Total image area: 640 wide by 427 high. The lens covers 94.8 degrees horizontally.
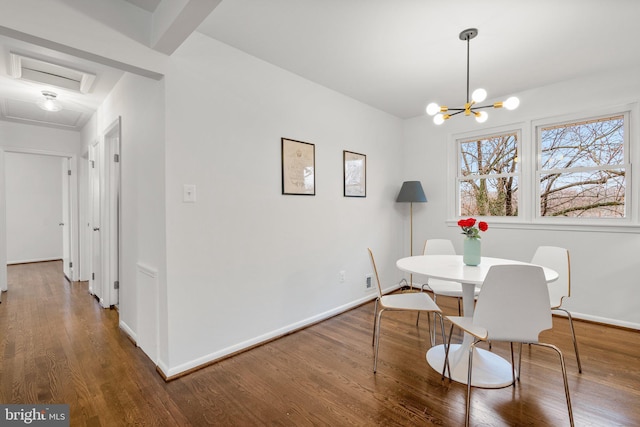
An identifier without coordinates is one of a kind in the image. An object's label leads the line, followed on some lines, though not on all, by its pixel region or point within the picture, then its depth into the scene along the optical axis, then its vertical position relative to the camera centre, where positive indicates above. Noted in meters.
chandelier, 2.09 +0.80
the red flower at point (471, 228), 2.22 -0.14
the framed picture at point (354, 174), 3.41 +0.42
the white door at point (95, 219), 3.57 -0.13
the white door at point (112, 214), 3.10 -0.07
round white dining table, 1.90 -1.06
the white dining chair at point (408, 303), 2.13 -0.71
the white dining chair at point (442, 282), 2.50 -0.66
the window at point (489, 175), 3.57 +0.44
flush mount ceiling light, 3.09 +1.16
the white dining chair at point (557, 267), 2.22 -0.46
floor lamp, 3.94 +0.22
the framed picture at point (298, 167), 2.76 +0.41
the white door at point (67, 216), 4.62 -0.13
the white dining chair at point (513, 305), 1.54 -0.51
